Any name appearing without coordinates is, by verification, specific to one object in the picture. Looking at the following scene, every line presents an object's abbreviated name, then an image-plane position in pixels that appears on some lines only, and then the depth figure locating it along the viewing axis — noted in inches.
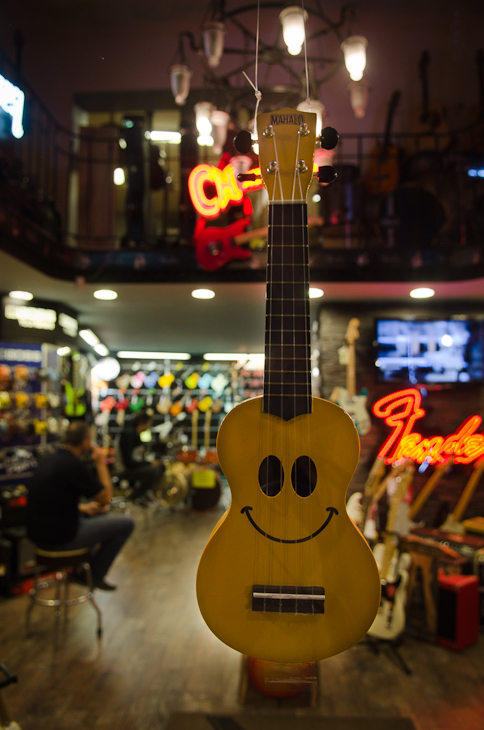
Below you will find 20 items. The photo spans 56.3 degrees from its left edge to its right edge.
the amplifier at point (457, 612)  139.9
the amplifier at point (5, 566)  171.9
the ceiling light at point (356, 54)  76.2
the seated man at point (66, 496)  130.4
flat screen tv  193.8
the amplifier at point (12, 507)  179.2
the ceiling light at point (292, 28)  59.7
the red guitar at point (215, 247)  153.4
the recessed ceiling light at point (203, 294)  177.9
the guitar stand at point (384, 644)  136.4
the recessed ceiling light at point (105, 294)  187.9
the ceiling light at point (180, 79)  84.0
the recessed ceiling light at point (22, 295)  209.8
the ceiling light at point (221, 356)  408.2
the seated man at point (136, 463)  278.4
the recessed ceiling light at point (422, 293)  181.3
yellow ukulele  33.8
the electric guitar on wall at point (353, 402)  129.0
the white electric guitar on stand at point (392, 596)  122.5
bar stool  133.6
